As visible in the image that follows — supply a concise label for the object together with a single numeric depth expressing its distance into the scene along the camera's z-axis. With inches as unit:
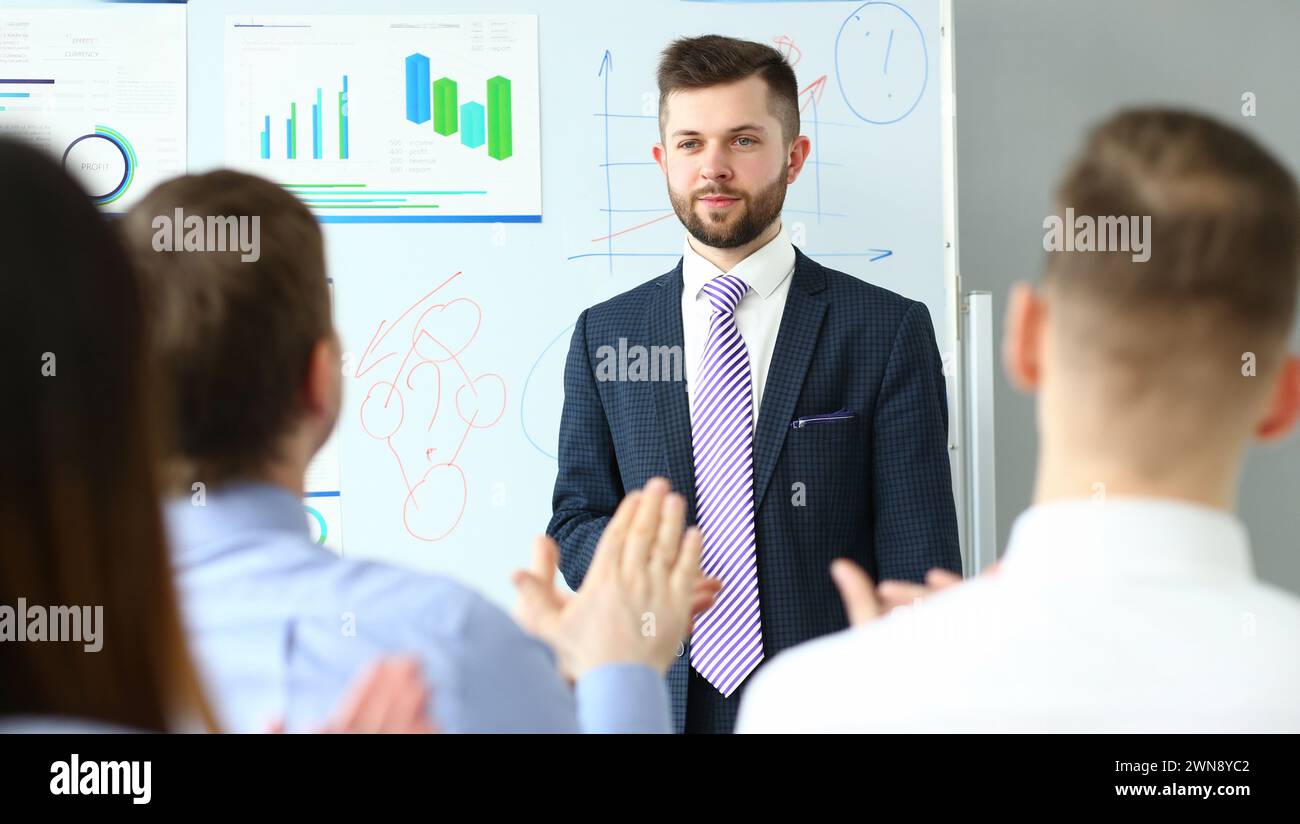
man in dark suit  78.1
